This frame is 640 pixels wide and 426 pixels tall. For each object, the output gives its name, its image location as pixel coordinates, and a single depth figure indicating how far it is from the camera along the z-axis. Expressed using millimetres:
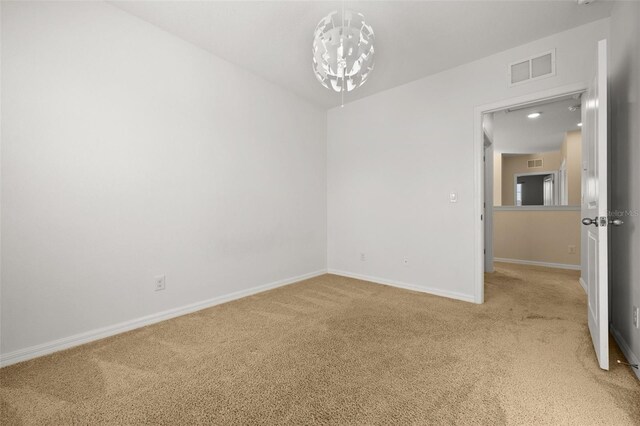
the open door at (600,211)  1700
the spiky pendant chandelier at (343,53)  1708
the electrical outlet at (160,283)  2570
